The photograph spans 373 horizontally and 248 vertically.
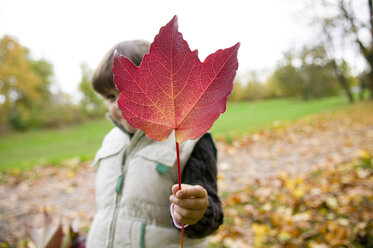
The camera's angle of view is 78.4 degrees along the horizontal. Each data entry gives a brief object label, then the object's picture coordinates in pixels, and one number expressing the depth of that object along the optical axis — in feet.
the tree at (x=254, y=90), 80.89
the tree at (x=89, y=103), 53.59
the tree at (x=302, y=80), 72.23
